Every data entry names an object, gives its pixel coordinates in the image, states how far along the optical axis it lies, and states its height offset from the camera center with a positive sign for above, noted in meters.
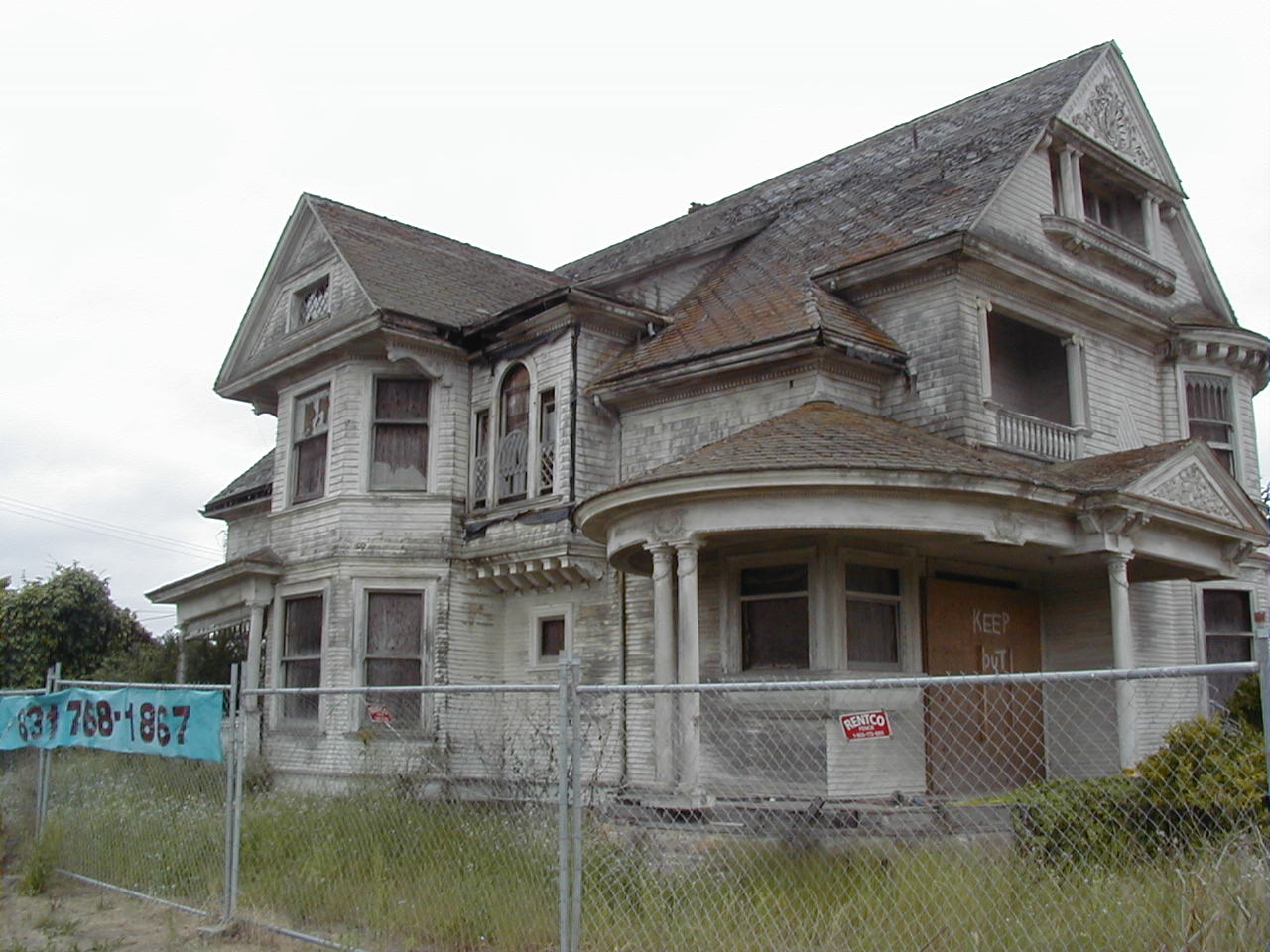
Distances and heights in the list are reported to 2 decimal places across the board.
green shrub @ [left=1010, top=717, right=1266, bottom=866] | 9.11 -0.90
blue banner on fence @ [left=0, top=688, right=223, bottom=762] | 9.36 -0.31
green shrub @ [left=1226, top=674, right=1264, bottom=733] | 12.92 -0.21
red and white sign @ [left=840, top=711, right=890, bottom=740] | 7.42 -0.26
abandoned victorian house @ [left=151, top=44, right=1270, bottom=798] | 12.72 +2.82
